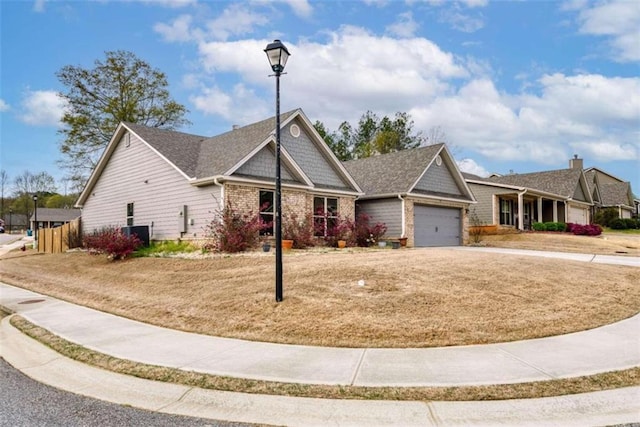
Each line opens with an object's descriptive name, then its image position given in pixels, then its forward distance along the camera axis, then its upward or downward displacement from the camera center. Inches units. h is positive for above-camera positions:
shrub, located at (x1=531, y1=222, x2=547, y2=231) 1119.0 -32.0
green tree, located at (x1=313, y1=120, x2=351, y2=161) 1920.5 +373.4
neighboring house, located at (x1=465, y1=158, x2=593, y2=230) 1102.4 +49.5
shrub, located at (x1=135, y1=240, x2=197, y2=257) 621.3 -42.8
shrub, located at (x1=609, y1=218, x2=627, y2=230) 1365.8 -33.6
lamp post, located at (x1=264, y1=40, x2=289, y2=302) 312.7 +85.3
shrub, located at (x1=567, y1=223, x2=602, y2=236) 1110.4 -42.4
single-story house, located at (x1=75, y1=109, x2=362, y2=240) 628.4 +74.1
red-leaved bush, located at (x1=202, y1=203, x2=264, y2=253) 566.3 -16.0
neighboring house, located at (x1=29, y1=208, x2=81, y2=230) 2292.1 +39.4
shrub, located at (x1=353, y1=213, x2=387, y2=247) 764.6 -28.6
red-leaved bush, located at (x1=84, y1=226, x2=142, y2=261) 603.8 -33.2
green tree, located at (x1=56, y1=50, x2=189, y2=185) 1378.0 +418.9
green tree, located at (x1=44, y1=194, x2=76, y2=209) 2977.4 +159.8
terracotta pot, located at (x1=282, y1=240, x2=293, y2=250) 620.5 -38.2
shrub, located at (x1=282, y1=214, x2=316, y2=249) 647.8 -19.5
